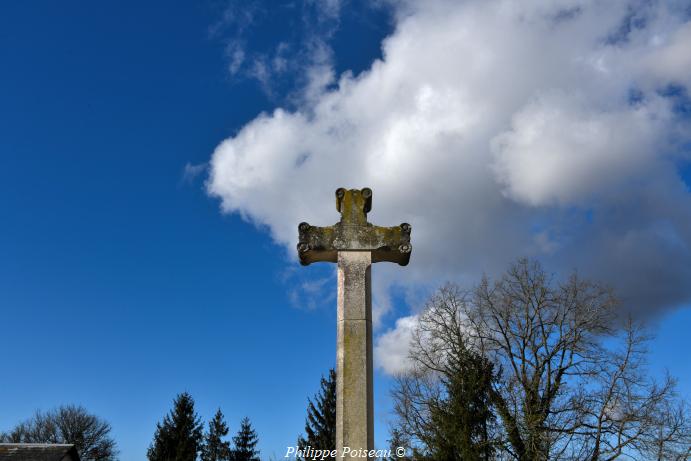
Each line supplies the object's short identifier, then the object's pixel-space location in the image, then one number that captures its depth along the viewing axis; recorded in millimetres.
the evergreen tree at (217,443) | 51525
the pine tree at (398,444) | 26766
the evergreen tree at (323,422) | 42562
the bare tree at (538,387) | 23703
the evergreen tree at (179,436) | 42844
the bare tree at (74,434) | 57031
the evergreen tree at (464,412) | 24531
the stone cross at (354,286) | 6914
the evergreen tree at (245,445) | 52750
